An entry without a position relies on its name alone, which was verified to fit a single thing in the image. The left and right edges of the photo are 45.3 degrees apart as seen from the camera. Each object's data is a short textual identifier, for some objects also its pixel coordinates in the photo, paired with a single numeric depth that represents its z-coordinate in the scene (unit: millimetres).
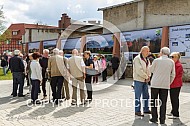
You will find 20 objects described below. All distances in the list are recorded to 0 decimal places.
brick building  35634
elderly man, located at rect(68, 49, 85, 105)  7191
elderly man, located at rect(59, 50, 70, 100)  7589
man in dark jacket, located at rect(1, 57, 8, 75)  17094
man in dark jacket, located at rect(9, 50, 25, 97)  8520
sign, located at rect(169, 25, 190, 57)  12570
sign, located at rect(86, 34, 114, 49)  17250
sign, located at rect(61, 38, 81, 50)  19328
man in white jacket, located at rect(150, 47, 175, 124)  5176
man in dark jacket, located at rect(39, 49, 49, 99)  8370
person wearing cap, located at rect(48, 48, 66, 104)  7328
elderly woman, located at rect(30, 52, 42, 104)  7430
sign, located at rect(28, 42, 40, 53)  24497
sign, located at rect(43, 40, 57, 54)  22191
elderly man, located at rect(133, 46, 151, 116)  5691
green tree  26650
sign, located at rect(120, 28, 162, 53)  14055
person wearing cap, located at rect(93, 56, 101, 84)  12497
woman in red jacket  5676
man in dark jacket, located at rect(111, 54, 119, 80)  14273
